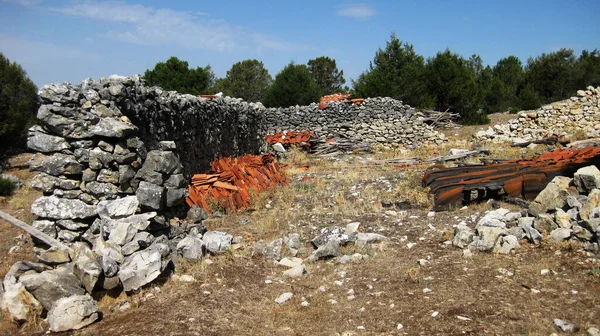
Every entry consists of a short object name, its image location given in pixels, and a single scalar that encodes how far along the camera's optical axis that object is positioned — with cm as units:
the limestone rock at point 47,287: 473
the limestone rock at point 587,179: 693
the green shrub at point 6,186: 1222
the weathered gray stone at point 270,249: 643
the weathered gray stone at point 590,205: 586
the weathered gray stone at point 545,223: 608
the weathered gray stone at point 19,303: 464
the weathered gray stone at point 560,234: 576
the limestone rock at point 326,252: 633
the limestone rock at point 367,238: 680
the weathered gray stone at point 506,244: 593
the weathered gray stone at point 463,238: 633
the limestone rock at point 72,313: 447
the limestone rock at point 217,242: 648
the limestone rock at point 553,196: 674
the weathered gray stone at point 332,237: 673
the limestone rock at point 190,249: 617
